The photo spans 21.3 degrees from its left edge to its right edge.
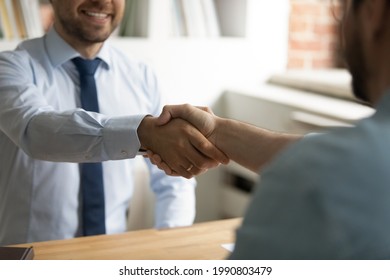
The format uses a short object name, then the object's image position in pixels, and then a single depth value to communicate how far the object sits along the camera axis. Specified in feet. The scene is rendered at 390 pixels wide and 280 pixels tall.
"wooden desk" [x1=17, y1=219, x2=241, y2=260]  7.73
